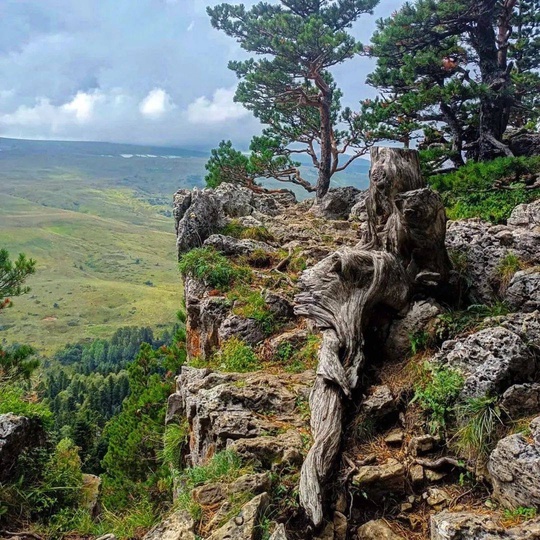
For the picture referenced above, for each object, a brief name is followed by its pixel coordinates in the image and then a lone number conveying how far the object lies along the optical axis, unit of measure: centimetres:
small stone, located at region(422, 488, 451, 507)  444
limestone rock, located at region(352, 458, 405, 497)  465
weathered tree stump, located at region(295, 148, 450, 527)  656
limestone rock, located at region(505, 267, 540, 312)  618
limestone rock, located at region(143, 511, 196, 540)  433
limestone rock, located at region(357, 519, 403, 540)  422
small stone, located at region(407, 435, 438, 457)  497
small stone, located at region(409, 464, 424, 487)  469
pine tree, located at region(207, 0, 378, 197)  2312
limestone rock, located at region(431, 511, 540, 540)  361
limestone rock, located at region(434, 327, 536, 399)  495
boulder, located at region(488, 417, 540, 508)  391
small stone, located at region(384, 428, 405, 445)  523
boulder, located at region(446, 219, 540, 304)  733
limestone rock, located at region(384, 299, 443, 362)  652
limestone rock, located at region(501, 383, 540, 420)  471
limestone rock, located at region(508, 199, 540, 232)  876
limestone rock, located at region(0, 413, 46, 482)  745
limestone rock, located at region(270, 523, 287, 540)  398
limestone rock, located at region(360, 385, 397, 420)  554
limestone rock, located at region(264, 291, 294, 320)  942
